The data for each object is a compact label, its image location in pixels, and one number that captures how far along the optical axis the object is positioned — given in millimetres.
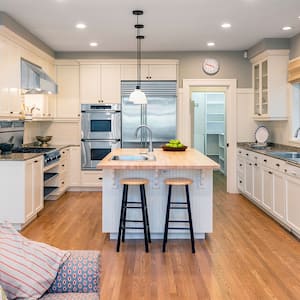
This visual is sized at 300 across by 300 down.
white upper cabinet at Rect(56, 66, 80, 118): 7262
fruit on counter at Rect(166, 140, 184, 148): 5390
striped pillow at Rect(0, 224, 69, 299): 1705
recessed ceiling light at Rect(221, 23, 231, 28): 5219
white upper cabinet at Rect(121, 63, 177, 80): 7023
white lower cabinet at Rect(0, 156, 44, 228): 4523
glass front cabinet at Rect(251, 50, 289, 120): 6105
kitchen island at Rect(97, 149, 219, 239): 4270
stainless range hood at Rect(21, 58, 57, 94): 5391
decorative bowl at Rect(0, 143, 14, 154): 5074
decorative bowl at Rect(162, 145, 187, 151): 5371
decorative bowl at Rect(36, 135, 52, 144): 6746
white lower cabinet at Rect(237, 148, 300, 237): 4266
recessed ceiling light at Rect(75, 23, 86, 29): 5238
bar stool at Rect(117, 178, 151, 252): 3932
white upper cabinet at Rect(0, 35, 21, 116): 4684
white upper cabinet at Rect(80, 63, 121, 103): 7113
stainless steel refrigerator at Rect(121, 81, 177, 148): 7012
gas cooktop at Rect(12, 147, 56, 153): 5739
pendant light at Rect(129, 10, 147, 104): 4672
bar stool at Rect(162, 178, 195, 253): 3922
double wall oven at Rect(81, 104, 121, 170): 7090
